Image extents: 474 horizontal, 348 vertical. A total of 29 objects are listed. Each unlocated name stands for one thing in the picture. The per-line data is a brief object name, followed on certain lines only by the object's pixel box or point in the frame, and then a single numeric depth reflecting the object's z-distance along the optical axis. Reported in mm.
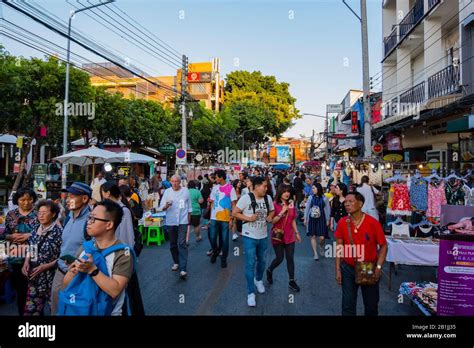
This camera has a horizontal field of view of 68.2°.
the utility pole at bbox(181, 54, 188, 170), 18231
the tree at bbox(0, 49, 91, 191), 13391
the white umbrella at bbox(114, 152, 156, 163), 14978
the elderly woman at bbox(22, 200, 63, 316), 3596
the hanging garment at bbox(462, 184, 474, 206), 6988
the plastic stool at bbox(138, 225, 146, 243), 9547
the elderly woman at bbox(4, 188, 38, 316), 3996
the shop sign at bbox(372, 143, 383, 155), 16656
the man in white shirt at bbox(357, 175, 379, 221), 8534
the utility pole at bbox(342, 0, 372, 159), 13117
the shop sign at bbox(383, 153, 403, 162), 17897
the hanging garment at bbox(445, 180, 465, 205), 7398
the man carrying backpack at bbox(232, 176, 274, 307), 5121
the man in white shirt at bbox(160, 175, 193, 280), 6332
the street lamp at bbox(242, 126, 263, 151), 42816
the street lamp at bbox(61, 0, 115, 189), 14062
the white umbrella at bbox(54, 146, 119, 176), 13039
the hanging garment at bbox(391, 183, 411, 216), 8125
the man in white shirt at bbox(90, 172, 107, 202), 8914
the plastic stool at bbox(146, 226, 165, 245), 9469
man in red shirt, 3709
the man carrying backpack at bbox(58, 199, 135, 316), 2393
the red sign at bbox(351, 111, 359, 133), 20234
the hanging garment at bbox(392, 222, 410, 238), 6812
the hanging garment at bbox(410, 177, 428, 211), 7891
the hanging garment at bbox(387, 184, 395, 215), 8338
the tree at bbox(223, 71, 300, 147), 43997
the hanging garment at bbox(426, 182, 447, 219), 7527
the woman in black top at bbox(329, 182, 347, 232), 8052
